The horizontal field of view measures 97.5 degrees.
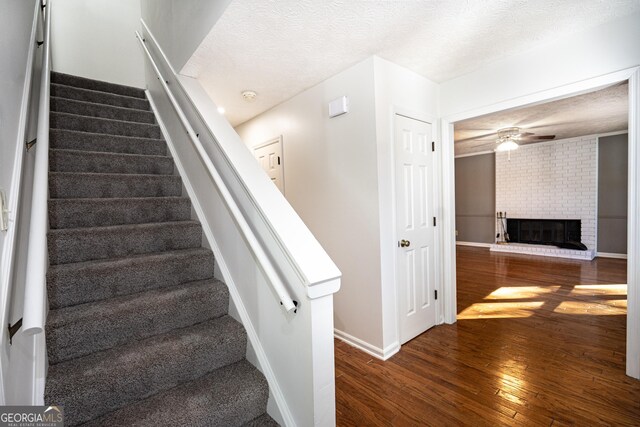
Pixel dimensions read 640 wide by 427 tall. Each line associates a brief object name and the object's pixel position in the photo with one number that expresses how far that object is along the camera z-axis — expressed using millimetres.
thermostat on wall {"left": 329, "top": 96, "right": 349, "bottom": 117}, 2393
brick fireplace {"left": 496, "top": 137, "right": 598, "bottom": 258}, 5574
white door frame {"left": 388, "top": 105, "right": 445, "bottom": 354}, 2328
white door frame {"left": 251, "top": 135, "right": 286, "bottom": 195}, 3177
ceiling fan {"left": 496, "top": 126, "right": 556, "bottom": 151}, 4469
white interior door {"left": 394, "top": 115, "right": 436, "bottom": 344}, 2434
